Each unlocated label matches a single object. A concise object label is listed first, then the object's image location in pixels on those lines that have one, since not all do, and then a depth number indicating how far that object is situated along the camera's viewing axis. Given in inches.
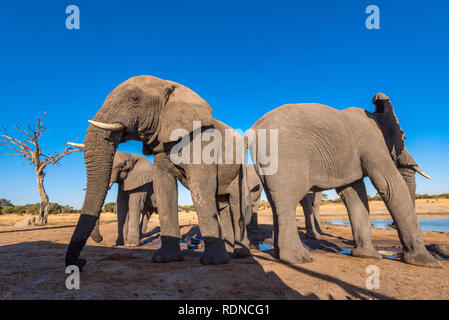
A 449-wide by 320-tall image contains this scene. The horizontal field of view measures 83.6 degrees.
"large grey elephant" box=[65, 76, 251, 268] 140.3
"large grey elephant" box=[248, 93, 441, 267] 161.5
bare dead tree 713.0
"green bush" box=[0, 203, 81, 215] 1331.3
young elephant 302.4
